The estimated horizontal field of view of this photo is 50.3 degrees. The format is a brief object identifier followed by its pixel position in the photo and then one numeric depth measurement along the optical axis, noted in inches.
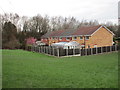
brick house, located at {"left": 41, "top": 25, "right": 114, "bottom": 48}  1106.7
